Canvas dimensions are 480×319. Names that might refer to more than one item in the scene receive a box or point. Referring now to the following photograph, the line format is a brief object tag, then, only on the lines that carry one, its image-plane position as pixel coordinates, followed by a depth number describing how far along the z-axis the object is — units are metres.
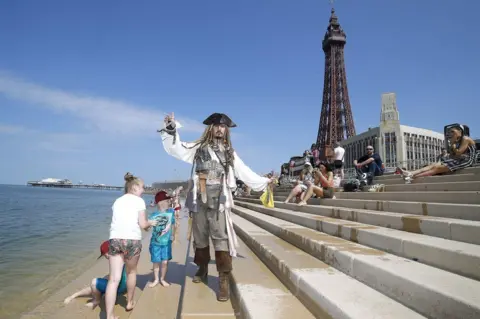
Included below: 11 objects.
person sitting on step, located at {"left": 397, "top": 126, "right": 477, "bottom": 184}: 5.86
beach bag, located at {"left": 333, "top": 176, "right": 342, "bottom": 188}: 9.23
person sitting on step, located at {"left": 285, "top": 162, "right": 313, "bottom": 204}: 8.52
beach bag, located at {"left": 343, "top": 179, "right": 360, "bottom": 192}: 7.49
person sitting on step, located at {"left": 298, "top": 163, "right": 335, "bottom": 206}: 7.33
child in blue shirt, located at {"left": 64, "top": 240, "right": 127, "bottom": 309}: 3.91
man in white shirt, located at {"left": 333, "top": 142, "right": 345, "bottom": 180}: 10.11
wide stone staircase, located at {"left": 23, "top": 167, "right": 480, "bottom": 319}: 1.89
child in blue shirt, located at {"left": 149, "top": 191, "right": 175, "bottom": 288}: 4.02
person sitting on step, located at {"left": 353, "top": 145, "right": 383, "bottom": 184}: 8.34
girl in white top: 3.13
